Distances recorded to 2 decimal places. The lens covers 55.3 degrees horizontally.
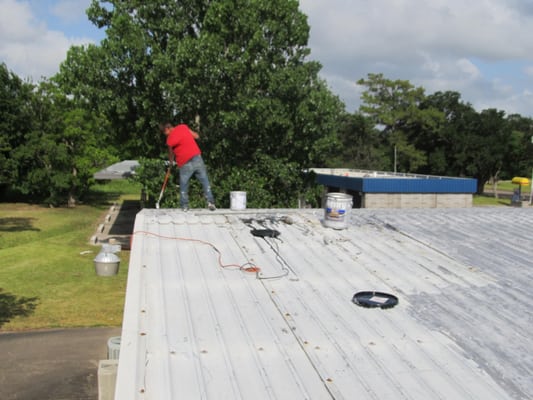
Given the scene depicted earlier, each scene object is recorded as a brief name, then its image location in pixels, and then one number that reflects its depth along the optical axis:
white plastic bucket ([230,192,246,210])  9.29
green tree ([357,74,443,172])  63.78
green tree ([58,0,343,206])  16.03
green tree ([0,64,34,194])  35.00
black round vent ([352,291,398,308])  4.58
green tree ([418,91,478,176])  60.38
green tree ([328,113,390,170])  57.09
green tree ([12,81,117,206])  35.38
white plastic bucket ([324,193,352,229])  7.53
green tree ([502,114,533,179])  60.53
